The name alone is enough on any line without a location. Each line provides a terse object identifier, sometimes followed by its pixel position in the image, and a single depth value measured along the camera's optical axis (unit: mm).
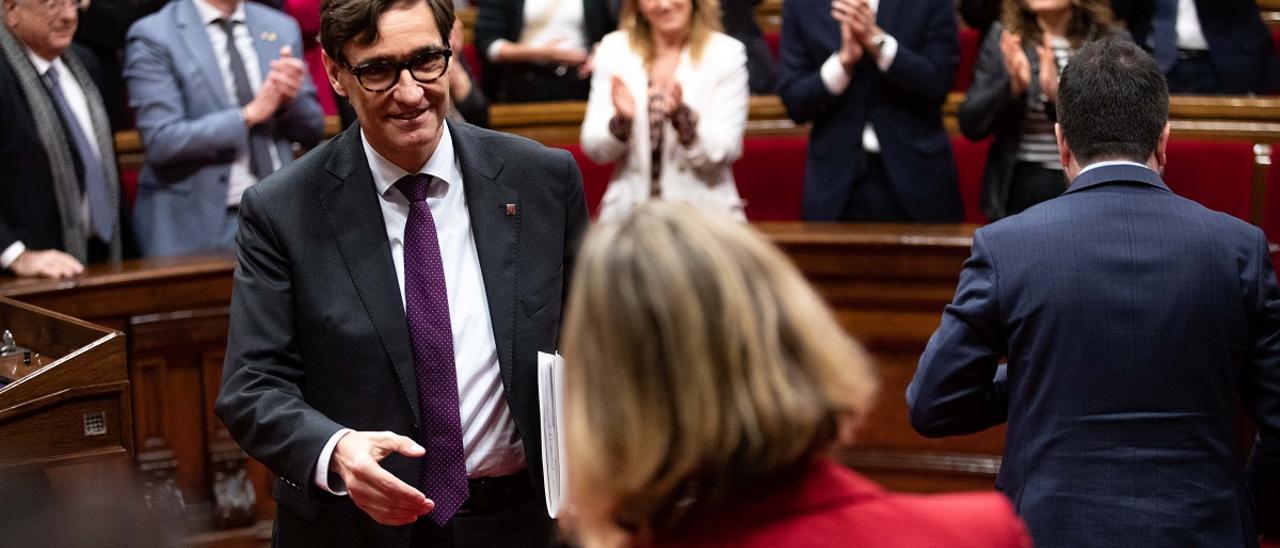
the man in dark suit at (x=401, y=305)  2148
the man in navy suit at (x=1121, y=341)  2213
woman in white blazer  4301
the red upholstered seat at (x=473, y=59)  5645
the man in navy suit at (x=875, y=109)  4391
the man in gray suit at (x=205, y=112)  4254
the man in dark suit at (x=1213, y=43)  4777
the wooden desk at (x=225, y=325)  3787
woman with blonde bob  1220
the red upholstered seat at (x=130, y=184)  4806
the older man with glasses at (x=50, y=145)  4016
